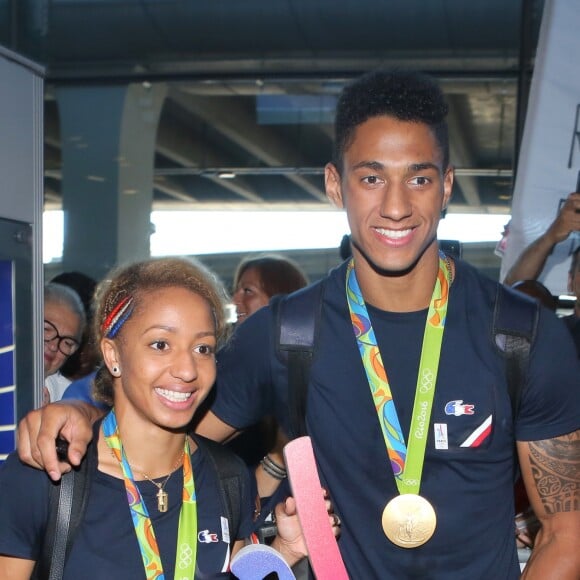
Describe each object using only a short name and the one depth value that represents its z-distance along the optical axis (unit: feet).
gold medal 7.58
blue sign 9.65
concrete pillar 25.76
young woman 7.31
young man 7.76
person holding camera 14.39
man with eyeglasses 12.72
